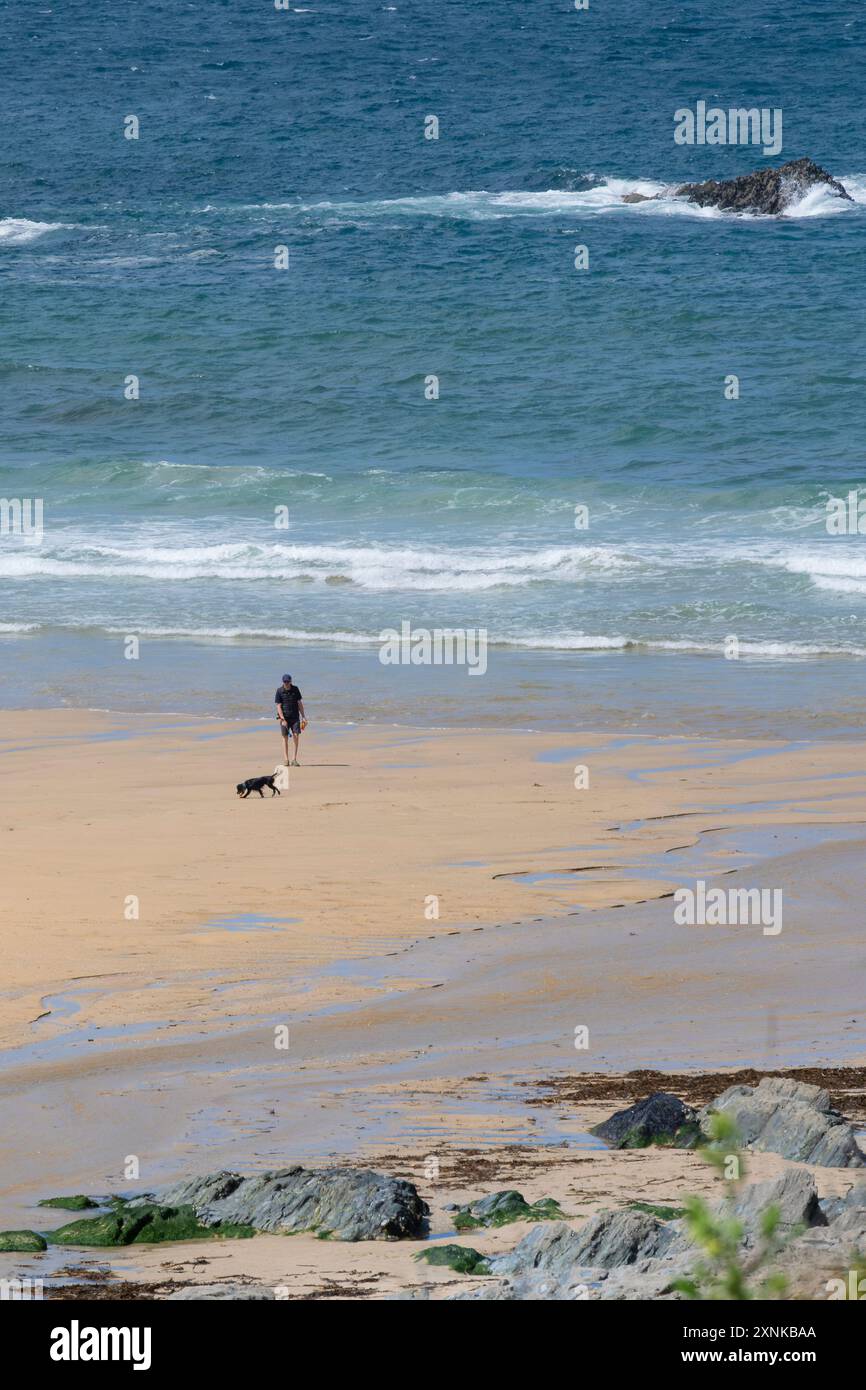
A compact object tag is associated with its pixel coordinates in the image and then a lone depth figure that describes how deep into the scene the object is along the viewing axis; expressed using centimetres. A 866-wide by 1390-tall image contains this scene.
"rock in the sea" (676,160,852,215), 9512
